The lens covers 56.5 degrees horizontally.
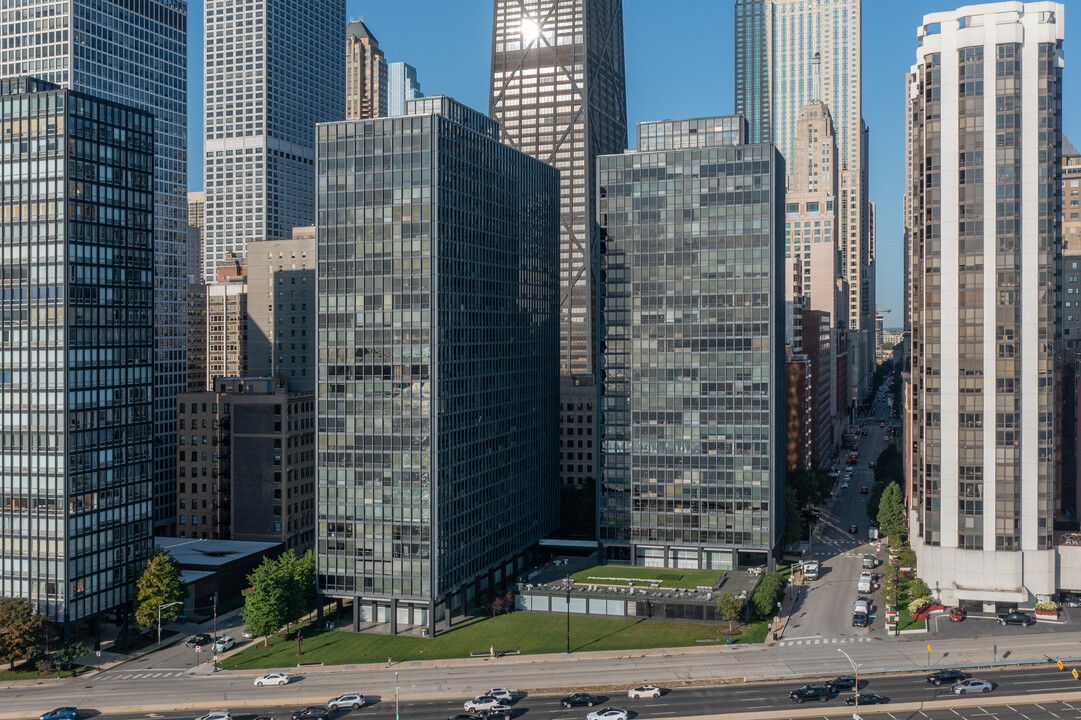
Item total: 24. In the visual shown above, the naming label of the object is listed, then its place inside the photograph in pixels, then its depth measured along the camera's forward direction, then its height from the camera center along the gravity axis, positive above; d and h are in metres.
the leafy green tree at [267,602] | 128.75 -31.58
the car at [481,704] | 106.56 -36.94
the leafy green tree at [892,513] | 173.62 -27.89
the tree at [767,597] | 137.38 -33.21
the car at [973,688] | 110.12 -36.46
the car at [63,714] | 106.56 -37.88
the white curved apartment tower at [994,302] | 140.00 +7.41
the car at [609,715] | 103.44 -37.01
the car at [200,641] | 133.75 -37.84
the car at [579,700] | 108.56 -37.23
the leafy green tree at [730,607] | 134.38 -33.61
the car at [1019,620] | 134.75 -35.62
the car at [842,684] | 111.25 -36.43
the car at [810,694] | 108.61 -36.66
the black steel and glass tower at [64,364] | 130.12 -0.79
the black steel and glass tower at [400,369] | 134.00 -1.65
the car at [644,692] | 111.12 -37.21
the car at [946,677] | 113.94 -36.52
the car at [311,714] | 105.81 -37.59
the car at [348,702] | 108.50 -37.30
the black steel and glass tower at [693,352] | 163.50 +0.66
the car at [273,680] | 117.19 -37.66
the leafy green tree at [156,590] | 134.38 -31.36
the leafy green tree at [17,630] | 120.69 -32.77
